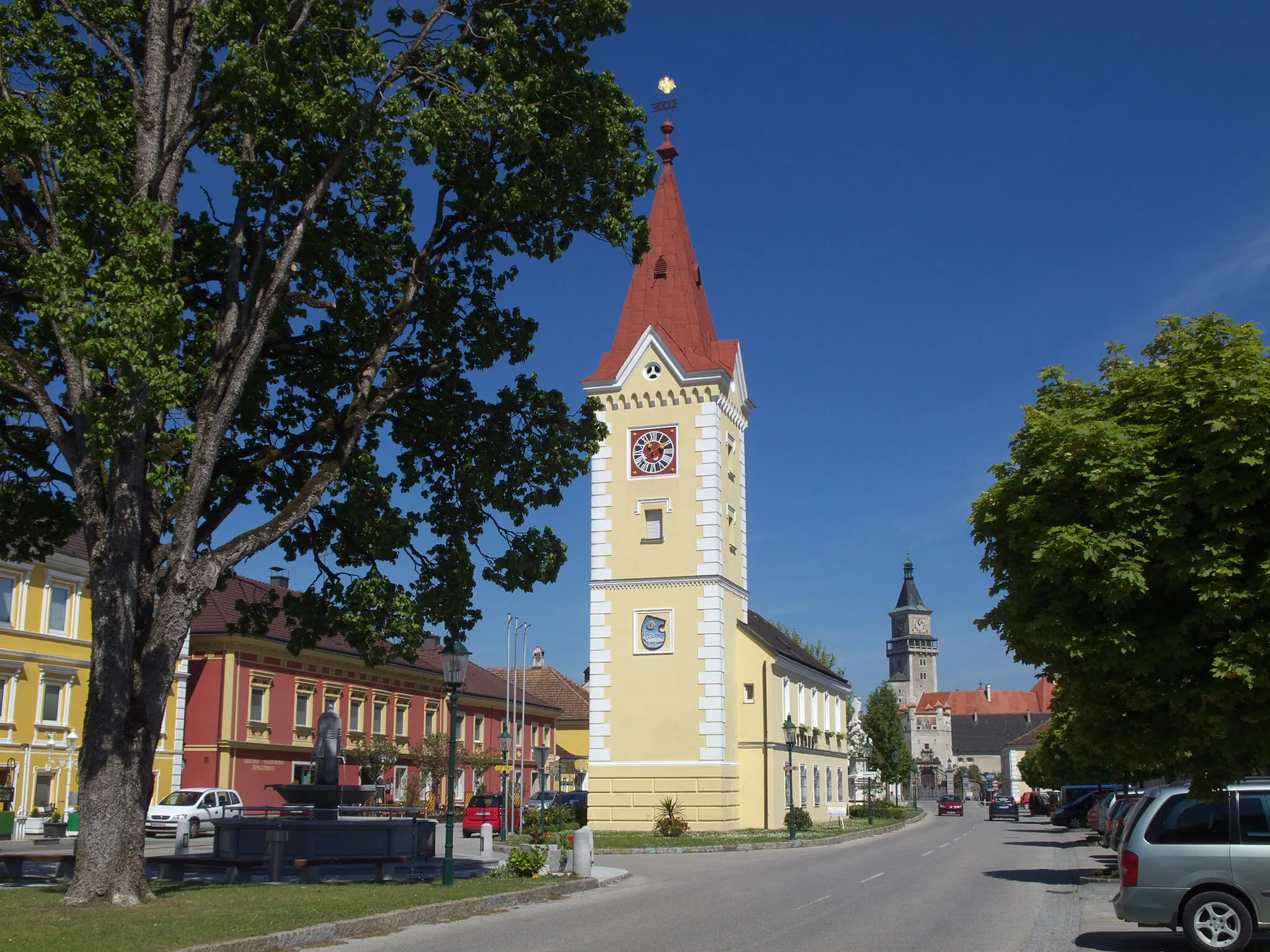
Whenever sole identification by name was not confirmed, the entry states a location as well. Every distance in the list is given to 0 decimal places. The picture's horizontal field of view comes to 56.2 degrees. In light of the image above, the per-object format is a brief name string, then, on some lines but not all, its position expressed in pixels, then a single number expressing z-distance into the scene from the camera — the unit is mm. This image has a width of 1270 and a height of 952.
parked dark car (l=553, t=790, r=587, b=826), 42812
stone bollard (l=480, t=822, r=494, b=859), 27219
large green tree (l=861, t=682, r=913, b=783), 82562
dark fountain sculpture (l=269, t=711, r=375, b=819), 24422
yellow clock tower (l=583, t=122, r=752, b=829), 40000
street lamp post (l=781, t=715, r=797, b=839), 41031
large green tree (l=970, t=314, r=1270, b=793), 11836
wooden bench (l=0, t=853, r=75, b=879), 18312
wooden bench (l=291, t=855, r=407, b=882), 19719
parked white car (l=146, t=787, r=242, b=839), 37156
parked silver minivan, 12742
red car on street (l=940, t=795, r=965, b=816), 83938
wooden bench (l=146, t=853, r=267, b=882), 19141
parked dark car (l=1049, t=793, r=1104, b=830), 51344
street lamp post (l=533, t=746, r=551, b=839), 34688
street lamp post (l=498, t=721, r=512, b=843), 39269
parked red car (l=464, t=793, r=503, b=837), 42594
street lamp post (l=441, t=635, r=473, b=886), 19719
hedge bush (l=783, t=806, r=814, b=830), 42531
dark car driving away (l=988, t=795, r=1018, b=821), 73250
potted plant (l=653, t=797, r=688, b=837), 37812
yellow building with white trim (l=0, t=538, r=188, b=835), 36875
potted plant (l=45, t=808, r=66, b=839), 34438
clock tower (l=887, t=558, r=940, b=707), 184375
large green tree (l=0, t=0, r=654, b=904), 15273
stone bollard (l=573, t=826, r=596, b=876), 22438
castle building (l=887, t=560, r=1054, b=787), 171500
